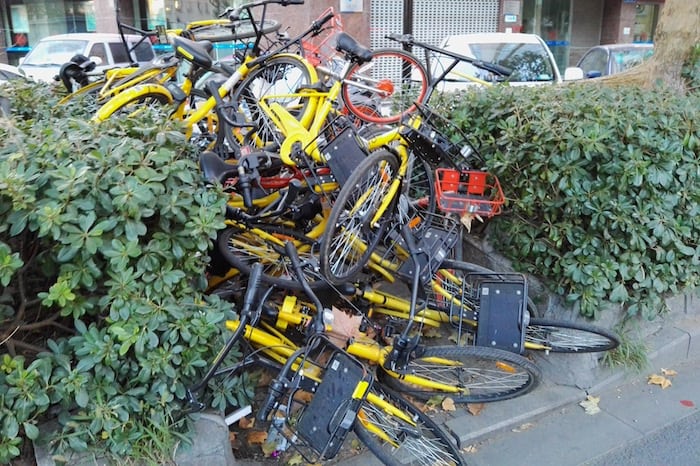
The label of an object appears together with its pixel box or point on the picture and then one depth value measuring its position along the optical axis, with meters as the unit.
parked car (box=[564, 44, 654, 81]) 10.62
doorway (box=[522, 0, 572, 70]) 19.38
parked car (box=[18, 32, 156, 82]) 12.73
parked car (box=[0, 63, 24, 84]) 9.81
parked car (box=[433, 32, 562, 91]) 9.48
